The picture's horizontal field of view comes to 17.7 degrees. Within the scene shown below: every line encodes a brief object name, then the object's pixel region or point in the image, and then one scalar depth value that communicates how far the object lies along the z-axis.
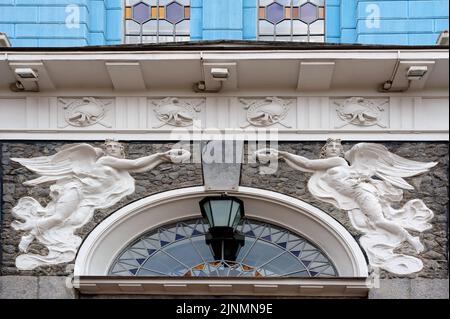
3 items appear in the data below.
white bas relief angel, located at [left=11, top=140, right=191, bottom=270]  15.49
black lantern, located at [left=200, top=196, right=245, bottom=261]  15.54
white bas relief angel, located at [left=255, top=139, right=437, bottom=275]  15.34
